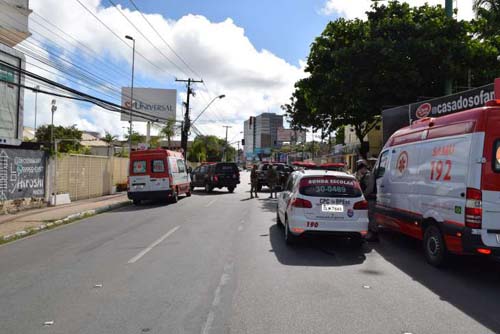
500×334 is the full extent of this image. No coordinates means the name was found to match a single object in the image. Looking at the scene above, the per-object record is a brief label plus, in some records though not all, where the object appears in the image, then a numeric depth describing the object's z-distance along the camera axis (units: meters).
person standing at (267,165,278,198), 21.00
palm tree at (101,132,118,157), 70.28
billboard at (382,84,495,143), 11.07
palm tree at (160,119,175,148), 47.29
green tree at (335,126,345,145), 70.06
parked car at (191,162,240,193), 26.44
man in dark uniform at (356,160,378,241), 10.09
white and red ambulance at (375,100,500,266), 6.26
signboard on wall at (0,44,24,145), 20.05
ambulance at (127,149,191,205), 18.86
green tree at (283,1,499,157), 17.47
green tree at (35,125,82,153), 64.25
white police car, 8.46
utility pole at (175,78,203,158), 35.94
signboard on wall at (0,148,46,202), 14.64
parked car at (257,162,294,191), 26.44
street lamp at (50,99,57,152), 54.94
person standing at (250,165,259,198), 22.00
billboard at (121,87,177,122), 53.00
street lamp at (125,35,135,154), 32.99
